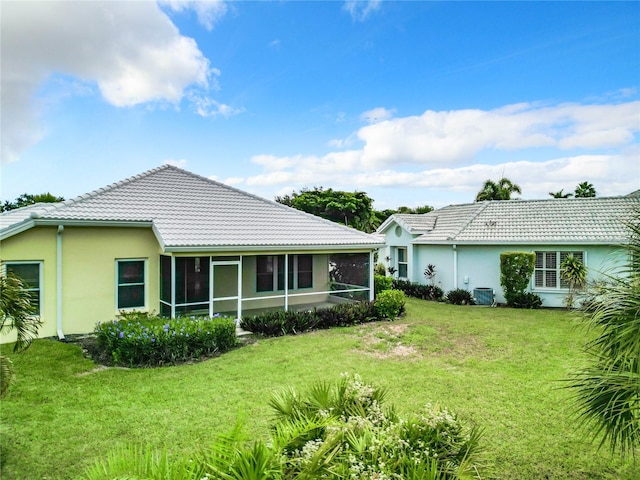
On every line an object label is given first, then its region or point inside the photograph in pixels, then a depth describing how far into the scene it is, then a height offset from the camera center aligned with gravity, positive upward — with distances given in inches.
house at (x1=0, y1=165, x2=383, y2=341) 441.1 -2.0
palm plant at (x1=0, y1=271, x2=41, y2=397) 188.9 -31.4
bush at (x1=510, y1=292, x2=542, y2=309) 672.4 -99.6
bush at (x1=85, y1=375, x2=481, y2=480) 120.0 -77.7
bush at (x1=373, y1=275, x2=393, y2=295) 671.8 -66.1
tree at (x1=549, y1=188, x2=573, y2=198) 1325.8 +186.6
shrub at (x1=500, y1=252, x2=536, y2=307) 665.0 -46.1
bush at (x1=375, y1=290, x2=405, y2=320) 583.8 -92.1
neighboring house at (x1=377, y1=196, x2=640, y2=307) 669.3 +13.7
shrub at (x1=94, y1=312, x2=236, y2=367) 367.9 -94.5
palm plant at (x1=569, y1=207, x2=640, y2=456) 140.4 -46.3
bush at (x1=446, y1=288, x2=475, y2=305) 735.1 -101.7
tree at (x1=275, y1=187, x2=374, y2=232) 1608.0 +180.9
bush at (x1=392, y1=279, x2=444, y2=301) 787.4 -95.6
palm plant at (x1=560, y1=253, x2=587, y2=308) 626.2 -45.6
